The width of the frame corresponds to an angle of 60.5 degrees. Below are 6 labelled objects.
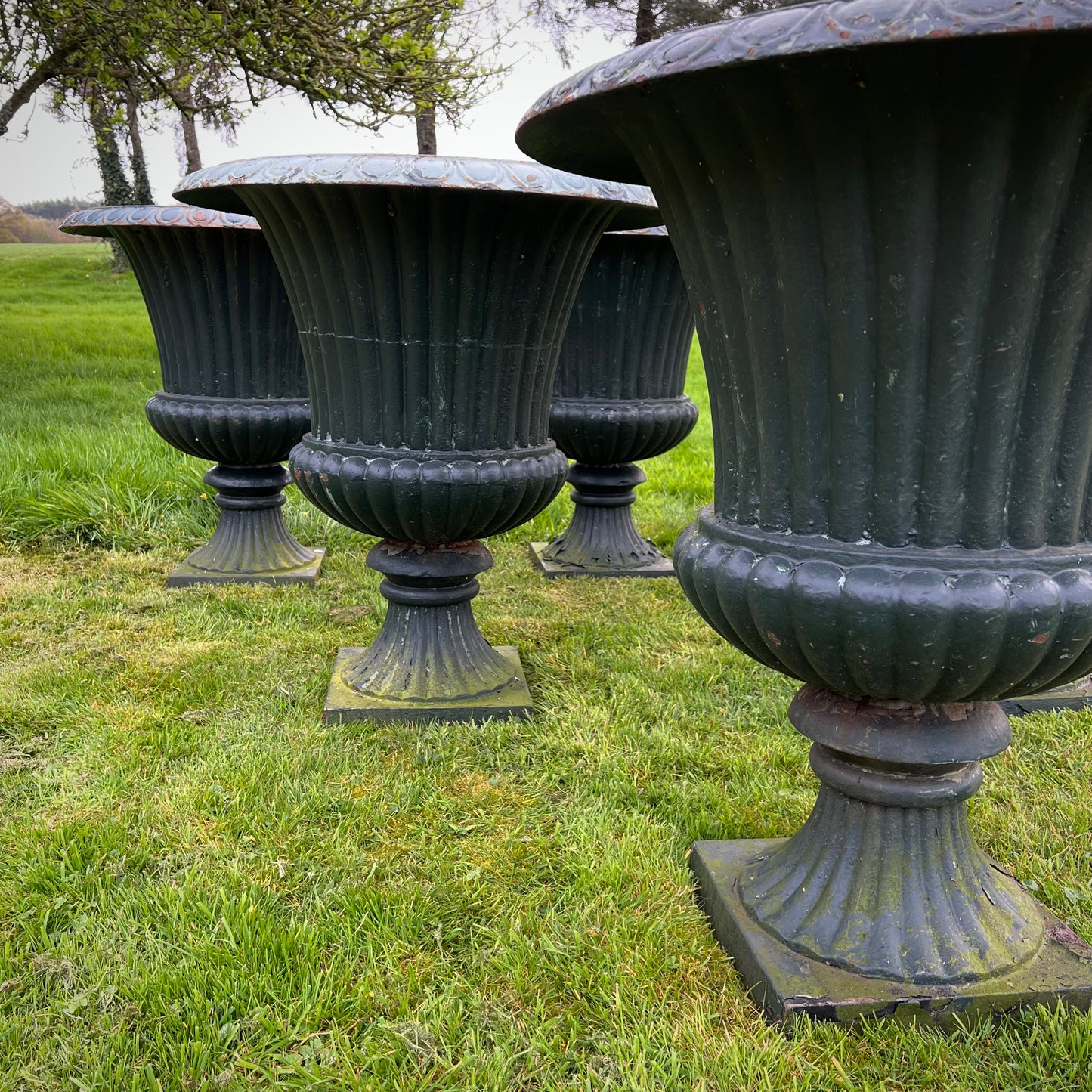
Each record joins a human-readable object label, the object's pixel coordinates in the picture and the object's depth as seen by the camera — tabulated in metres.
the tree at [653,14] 11.06
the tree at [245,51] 5.95
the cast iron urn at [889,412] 1.01
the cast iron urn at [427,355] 2.00
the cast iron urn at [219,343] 3.11
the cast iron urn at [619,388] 3.44
